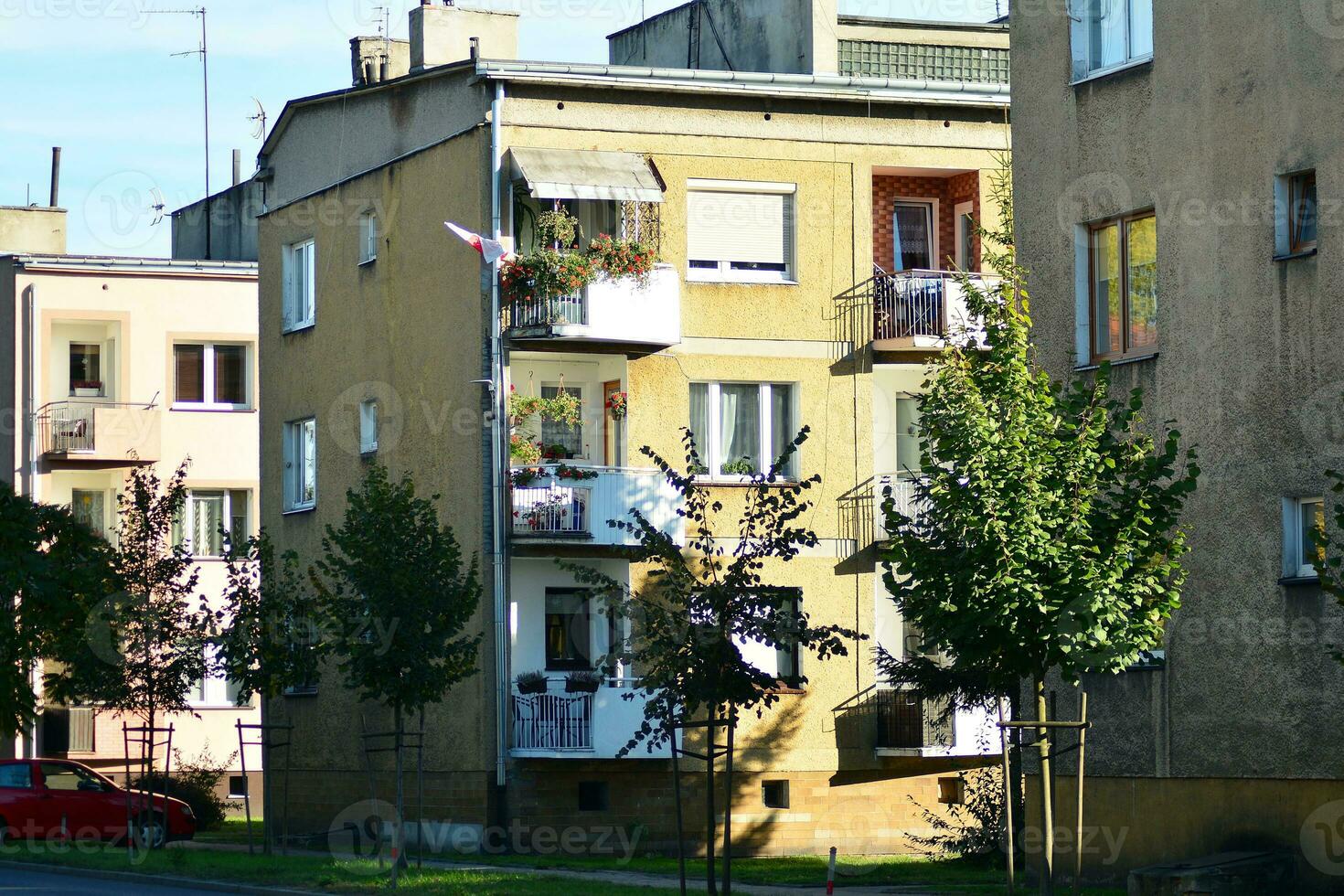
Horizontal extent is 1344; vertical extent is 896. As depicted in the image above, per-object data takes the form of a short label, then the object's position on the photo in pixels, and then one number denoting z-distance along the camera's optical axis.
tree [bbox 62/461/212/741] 29.47
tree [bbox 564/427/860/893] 21.06
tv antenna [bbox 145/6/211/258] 44.88
